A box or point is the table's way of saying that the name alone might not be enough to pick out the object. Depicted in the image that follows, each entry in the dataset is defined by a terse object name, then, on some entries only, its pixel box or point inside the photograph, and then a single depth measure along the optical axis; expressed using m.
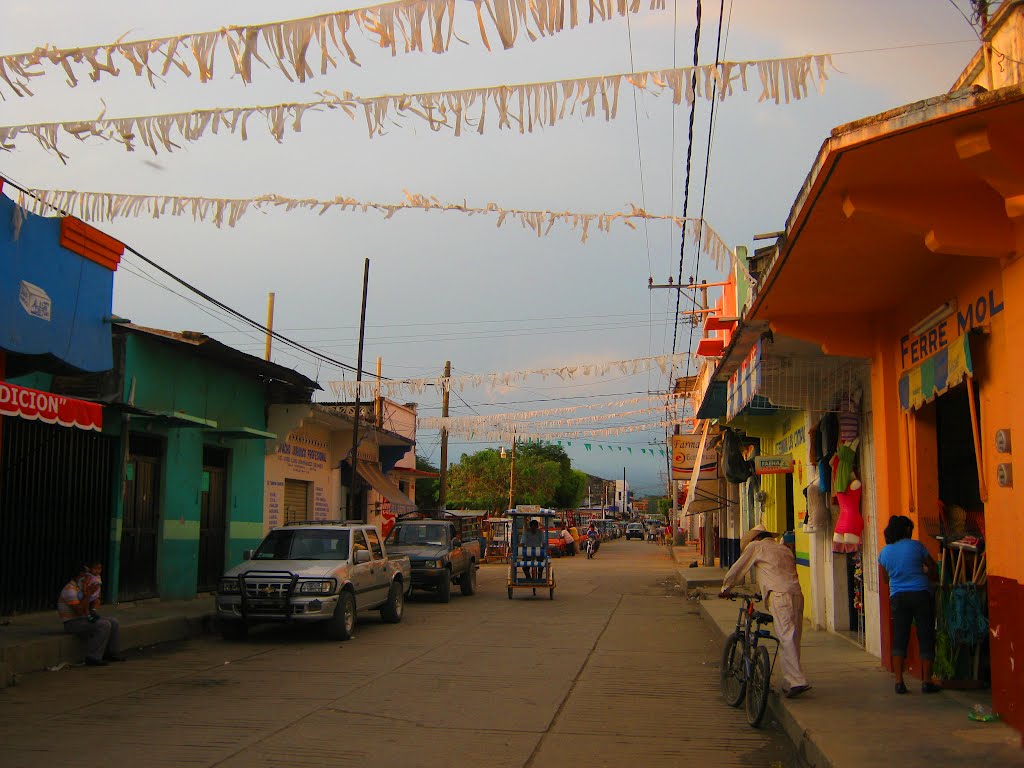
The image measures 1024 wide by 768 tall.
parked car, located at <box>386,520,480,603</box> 20.98
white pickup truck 13.58
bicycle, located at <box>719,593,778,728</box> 8.16
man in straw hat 8.66
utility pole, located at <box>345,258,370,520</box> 23.77
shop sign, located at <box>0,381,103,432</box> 10.55
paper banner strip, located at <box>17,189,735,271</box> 9.92
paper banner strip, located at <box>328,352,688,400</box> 22.67
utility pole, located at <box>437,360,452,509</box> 36.91
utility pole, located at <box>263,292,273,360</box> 35.66
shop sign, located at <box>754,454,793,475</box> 15.82
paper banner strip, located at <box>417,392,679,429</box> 30.36
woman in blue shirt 8.28
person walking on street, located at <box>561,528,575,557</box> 53.02
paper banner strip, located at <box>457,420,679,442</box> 31.98
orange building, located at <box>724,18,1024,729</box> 6.09
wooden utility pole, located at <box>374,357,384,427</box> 30.62
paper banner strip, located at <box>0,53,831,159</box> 7.23
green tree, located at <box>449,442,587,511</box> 65.50
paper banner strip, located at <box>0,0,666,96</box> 6.27
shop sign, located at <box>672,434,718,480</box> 28.98
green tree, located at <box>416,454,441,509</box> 73.95
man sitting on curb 11.49
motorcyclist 49.97
